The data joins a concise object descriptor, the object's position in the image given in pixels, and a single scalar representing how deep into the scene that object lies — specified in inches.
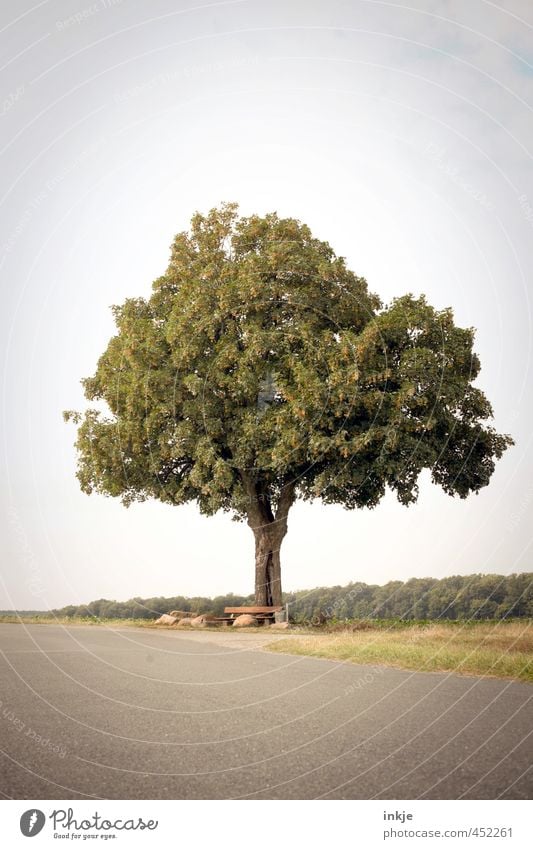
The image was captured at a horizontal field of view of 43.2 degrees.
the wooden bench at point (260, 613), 1047.6
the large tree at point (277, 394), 961.5
